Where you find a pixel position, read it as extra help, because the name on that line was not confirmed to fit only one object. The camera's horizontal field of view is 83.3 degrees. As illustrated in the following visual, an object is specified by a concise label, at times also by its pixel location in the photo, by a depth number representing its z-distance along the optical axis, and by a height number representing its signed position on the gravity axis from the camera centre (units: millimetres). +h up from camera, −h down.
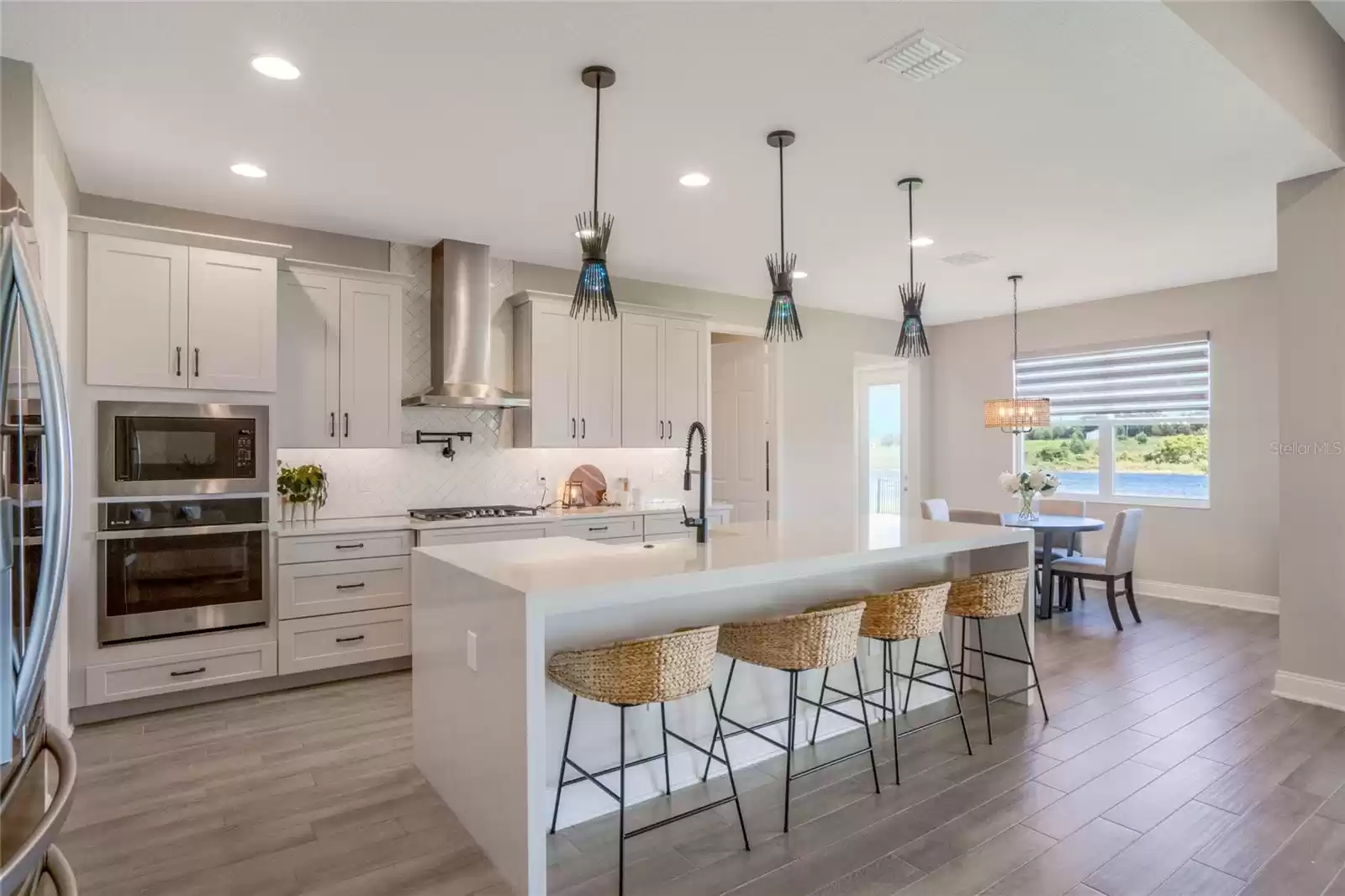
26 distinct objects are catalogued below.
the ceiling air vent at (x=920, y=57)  2525 +1345
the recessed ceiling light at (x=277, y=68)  2629 +1349
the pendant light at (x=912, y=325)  3867 +634
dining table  5688 -614
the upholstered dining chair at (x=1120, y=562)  5504 -847
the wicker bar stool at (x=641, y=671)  2312 -690
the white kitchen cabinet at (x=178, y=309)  3613 +711
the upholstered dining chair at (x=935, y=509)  6332 -517
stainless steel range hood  4824 +793
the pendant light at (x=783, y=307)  3383 +635
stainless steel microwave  3635 +5
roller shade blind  6371 +598
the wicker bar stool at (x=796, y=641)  2676 -700
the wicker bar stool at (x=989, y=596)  3443 -682
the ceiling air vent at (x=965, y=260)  5297 +1344
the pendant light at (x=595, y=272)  2885 +677
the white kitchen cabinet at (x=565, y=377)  5203 +510
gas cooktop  4730 -409
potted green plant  4512 -217
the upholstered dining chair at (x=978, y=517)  5816 -545
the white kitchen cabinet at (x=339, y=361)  4363 +536
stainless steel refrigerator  1019 -172
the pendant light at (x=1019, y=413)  6059 +281
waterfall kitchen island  2201 -636
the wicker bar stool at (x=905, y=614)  3064 -684
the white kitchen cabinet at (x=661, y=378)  5680 +550
